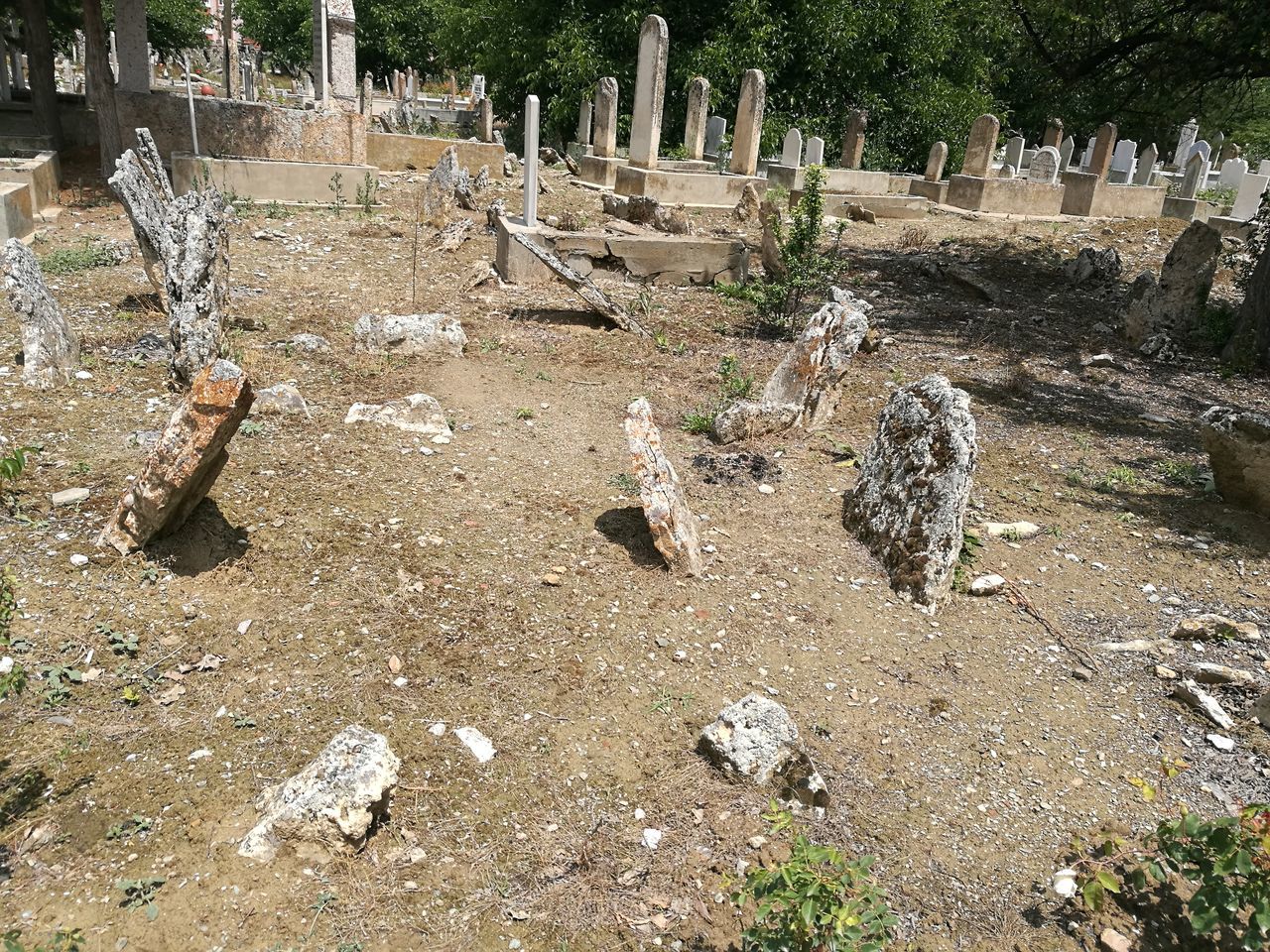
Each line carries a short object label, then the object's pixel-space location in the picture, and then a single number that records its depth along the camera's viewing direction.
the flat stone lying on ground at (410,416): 5.88
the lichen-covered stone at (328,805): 2.81
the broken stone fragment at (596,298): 8.55
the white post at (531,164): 10.30
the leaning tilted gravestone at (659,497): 4.41
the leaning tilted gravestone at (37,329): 5.86
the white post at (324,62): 14.95
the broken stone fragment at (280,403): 5.81
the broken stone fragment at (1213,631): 4.25
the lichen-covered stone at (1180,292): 9.43
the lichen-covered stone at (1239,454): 5.26
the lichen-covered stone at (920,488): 4.43
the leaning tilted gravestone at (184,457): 3.95
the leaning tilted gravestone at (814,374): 6.31
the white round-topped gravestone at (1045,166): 19.31
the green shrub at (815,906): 2.23
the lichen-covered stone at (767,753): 3.23
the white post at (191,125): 13.02
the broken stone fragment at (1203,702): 3.74
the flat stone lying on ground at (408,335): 7.21
